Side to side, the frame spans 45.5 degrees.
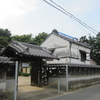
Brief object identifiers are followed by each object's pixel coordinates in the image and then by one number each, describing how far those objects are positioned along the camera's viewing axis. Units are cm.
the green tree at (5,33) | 4438
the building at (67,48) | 1800
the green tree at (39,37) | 4218
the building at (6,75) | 799
